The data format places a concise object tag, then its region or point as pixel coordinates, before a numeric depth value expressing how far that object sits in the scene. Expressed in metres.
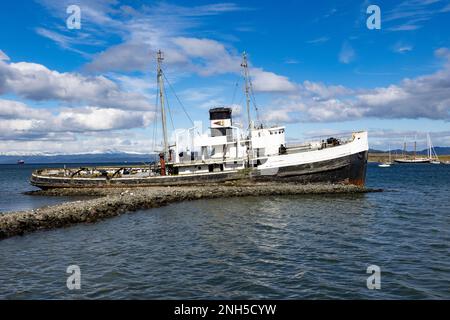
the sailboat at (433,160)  180.91
